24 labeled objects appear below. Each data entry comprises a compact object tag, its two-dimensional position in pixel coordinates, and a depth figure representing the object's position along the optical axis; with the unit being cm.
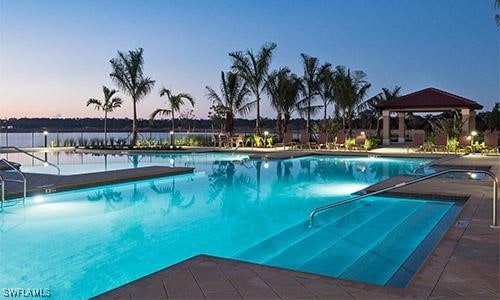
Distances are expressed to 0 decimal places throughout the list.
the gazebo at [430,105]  2289
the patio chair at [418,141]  1972
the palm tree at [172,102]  2345
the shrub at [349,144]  2133
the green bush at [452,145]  1916
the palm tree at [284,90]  2512
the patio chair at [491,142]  1838
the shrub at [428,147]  1916
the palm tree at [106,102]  2360
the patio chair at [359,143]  2134
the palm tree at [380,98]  3055
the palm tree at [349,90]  2595
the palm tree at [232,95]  2477
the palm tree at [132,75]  2241
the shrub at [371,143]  2122
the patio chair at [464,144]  1909
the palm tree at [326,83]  2653
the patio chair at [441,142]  1892
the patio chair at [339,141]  2123
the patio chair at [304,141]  2195
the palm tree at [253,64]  2423
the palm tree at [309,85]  2620
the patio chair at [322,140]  2136
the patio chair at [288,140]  2233
